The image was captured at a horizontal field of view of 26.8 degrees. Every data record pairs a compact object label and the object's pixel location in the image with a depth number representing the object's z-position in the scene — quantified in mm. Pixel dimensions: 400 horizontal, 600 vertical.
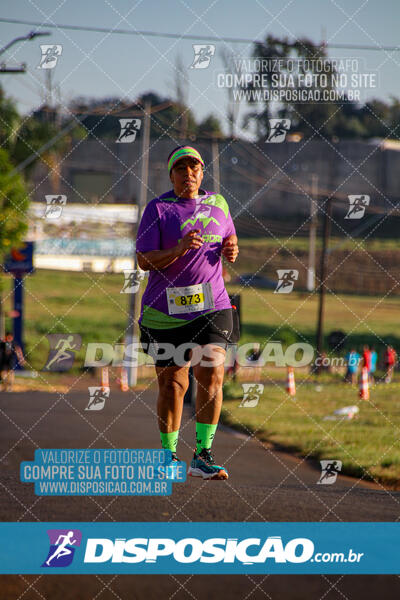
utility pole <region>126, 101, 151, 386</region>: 18356
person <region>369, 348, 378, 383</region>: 38312
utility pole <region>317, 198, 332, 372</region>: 38041
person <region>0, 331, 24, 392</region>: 22219
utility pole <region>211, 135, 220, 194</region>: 11673
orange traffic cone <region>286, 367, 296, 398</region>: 21891
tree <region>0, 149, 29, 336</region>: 16141
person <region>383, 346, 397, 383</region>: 38125
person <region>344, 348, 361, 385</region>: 37956
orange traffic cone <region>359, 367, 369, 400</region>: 22422
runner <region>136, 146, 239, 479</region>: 5242
